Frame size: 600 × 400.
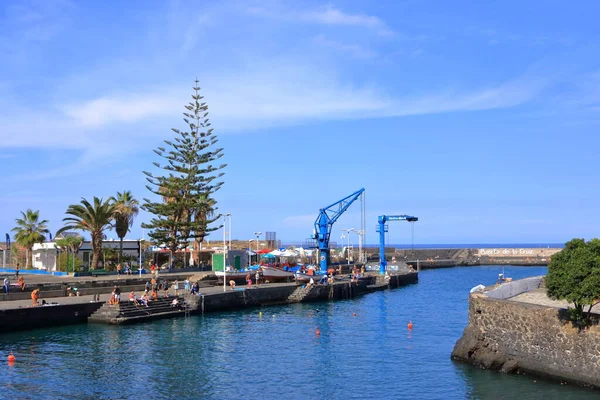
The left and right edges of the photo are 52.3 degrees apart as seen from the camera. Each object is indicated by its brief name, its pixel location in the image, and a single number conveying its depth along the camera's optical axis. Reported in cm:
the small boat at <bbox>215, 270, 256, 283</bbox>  5481
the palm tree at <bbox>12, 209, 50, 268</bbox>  5884
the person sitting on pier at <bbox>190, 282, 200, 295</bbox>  4478
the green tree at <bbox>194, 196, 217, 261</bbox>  6940
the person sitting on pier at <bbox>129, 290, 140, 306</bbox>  3931
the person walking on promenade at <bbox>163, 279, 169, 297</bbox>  4618
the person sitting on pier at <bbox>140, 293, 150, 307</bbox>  3981
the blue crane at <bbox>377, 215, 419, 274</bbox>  8054
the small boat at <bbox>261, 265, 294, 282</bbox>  5834
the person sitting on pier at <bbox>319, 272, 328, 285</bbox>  5773
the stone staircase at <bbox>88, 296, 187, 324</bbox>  3716
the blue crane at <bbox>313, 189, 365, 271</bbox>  7338
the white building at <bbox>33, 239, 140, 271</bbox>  5845
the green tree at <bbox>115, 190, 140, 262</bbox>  5734
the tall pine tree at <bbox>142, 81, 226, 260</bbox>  6631
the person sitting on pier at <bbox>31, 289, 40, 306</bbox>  3658
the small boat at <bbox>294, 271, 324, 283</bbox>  5825
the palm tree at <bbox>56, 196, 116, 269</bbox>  5512
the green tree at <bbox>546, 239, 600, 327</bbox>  2009
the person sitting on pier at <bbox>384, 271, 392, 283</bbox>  7062
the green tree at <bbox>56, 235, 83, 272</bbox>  5575
